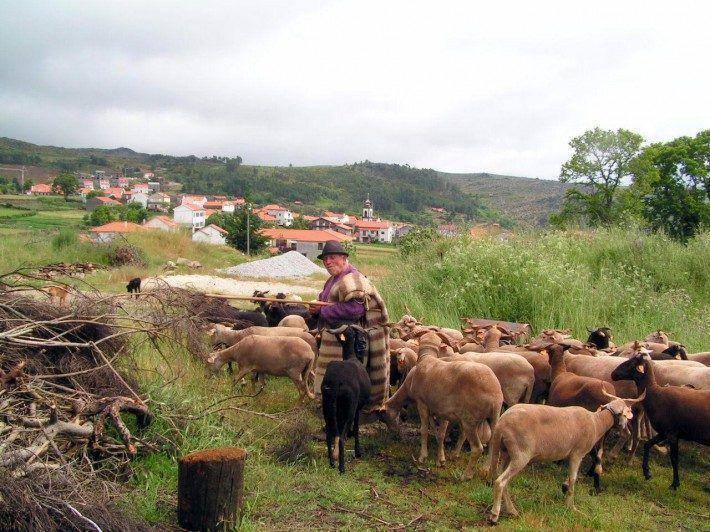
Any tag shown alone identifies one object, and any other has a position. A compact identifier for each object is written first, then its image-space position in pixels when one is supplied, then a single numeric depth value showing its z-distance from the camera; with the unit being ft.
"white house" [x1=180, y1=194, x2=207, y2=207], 321.73
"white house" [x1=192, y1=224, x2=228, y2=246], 206.90
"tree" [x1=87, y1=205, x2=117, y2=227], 185.57
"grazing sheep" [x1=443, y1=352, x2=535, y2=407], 24.38
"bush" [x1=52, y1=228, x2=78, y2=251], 99.46
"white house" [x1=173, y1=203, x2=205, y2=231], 285.64
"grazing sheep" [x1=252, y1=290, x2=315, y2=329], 43.11
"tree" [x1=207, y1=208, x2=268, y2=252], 169.89
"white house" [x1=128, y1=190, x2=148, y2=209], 338.44
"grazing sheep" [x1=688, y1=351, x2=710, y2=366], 28.02
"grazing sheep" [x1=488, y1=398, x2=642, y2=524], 17.62
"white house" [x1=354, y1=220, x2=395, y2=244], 265.07
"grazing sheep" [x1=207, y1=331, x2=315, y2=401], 28.63
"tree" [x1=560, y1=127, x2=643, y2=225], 128.77
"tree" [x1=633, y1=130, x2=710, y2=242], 120.88
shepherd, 24.43
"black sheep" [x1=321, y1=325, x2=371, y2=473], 21.06
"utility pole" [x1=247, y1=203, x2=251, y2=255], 164.27
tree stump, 16.31
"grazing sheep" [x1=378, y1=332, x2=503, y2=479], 20.93
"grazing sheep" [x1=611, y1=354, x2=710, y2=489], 20.22
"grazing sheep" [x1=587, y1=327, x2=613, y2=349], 32.32
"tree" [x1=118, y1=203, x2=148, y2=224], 206.55
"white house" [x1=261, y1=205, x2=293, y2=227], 318.86
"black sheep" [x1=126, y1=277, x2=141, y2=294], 54.03
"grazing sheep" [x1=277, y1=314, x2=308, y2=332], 37.76
